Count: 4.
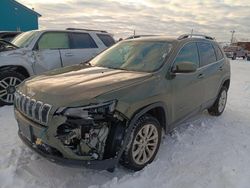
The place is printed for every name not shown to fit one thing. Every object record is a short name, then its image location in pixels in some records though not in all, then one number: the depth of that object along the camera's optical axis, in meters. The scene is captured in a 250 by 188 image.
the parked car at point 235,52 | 22.49
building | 15.44
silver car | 3.84
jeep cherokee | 1.84
